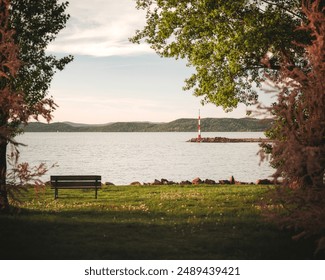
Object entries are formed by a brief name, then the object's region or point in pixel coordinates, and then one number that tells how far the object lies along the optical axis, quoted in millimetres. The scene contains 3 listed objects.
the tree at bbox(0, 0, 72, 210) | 16828
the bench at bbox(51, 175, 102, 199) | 21594
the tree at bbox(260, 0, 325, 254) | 9203
